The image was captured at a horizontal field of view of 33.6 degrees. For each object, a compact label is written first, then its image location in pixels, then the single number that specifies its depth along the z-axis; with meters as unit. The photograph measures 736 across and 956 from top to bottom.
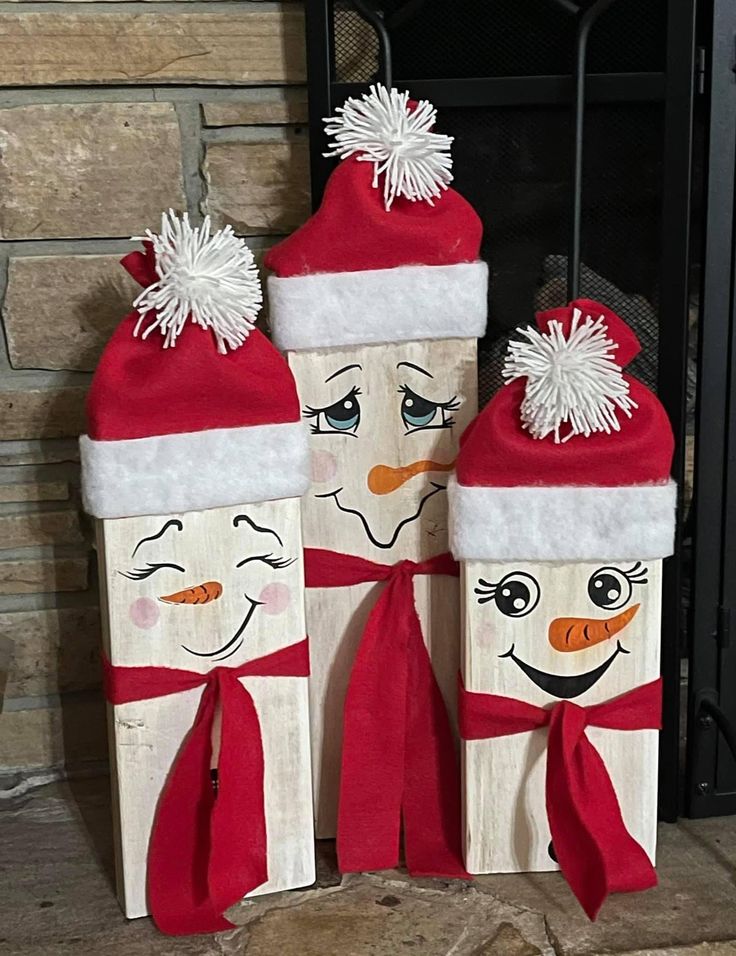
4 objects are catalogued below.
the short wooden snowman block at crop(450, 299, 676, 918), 1.14
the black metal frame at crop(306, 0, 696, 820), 1.20
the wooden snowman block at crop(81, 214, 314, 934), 1.12
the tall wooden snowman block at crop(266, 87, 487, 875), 1.20
